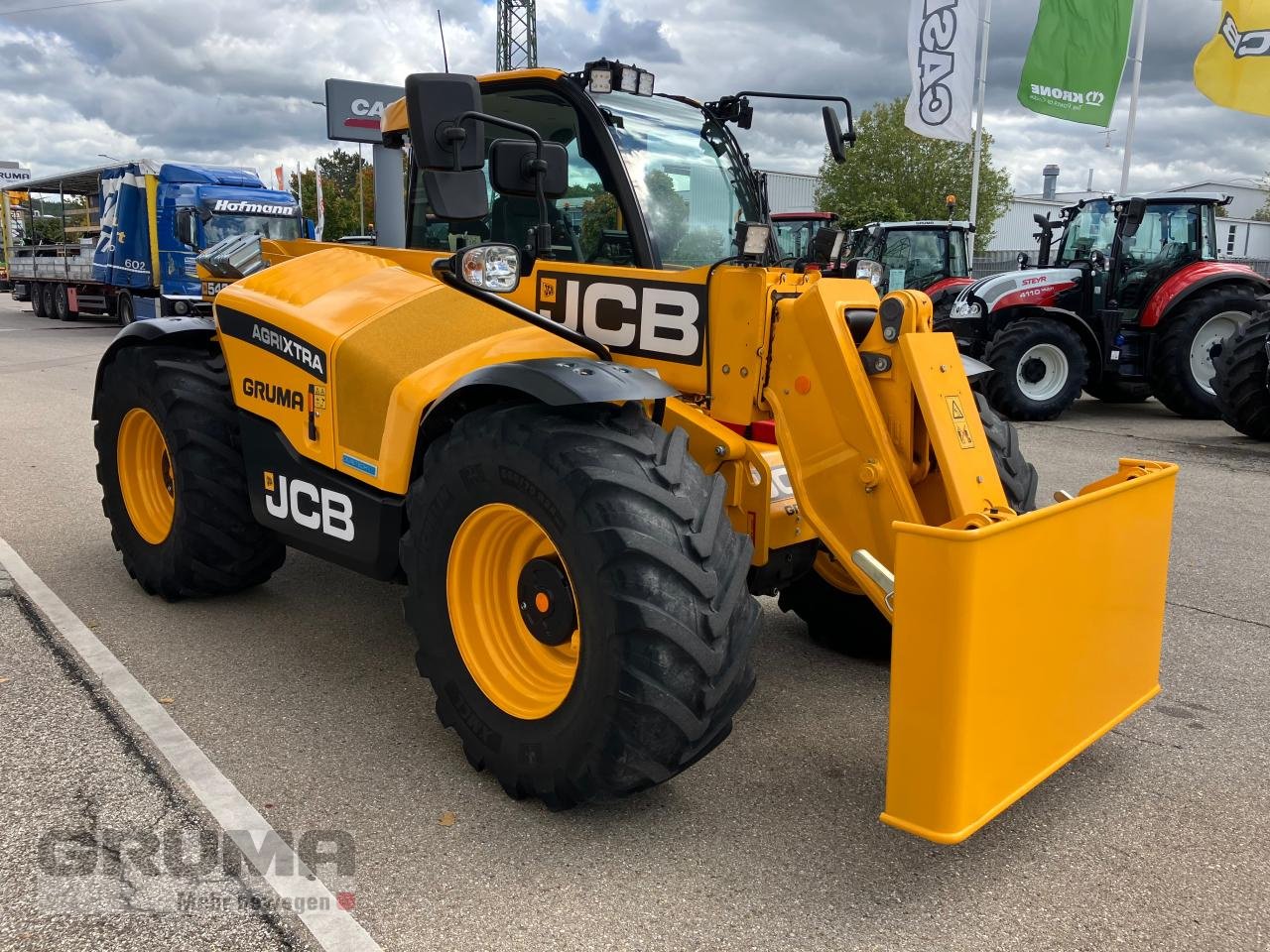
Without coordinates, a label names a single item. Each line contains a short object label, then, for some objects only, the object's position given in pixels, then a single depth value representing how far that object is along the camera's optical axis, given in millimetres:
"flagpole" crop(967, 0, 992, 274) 20111
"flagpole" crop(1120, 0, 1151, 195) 18531
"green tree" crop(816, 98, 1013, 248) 38156
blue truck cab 19156
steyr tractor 11438
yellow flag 14484
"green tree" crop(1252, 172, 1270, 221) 69312
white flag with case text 16969
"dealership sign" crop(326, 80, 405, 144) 18375
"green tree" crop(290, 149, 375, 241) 50781
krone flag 16656
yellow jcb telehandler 2645
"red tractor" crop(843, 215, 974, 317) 15523
